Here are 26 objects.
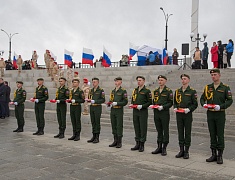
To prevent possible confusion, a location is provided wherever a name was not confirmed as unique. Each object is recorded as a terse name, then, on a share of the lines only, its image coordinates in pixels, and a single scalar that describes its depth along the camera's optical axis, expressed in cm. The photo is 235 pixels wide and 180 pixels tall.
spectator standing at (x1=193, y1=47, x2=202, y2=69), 1956
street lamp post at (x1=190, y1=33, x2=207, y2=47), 2440
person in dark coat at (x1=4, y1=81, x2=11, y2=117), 1531
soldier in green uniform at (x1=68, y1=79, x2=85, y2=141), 914
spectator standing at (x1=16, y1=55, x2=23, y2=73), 2565
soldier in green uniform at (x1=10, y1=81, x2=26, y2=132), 1051
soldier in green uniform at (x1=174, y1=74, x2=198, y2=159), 688
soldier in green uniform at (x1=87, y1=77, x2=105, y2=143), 869
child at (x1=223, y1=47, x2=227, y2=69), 1815
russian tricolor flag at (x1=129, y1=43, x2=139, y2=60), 2466
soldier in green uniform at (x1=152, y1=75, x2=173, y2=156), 723
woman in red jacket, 1823
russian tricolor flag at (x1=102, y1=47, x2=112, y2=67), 2483
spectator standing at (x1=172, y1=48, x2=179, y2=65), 2313
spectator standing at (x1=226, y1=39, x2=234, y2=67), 1789
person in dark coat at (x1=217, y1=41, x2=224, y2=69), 1817
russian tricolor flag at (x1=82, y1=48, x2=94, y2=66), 2416
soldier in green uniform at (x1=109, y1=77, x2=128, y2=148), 811
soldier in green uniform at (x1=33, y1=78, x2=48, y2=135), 998
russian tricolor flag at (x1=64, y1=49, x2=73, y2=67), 2483
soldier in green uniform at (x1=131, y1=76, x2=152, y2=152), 764
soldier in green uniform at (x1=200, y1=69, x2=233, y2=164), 646
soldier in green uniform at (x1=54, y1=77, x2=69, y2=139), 953
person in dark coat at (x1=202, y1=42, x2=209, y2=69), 1944
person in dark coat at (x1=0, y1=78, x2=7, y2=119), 1501
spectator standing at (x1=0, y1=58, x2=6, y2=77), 2473
